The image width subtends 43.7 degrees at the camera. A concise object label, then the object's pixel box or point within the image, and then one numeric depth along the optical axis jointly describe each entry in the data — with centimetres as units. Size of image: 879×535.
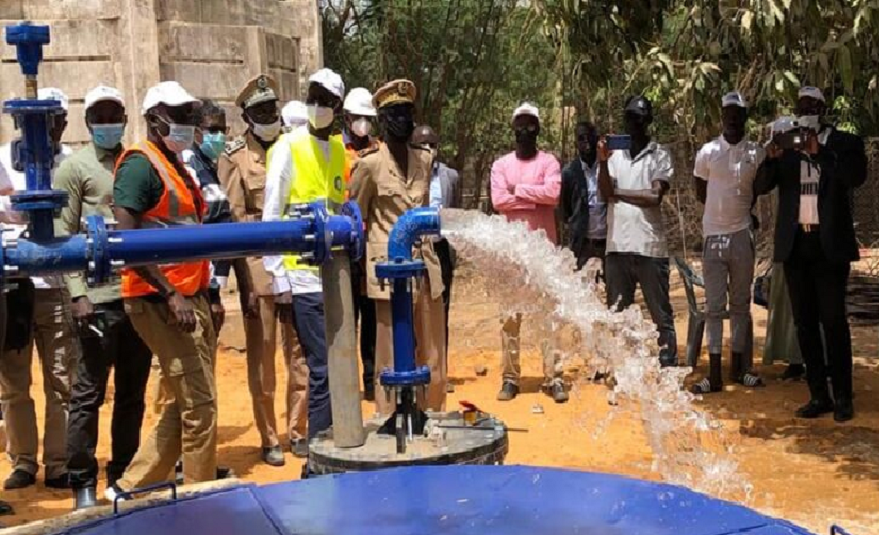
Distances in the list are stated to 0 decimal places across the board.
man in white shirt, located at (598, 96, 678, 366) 682
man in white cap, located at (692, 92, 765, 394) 662
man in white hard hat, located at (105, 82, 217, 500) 411
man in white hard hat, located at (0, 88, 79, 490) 527
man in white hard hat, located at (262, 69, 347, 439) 500
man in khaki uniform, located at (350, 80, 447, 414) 501
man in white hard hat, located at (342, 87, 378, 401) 638
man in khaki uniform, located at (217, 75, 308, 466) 568
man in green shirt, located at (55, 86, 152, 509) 473
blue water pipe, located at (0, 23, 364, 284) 246
